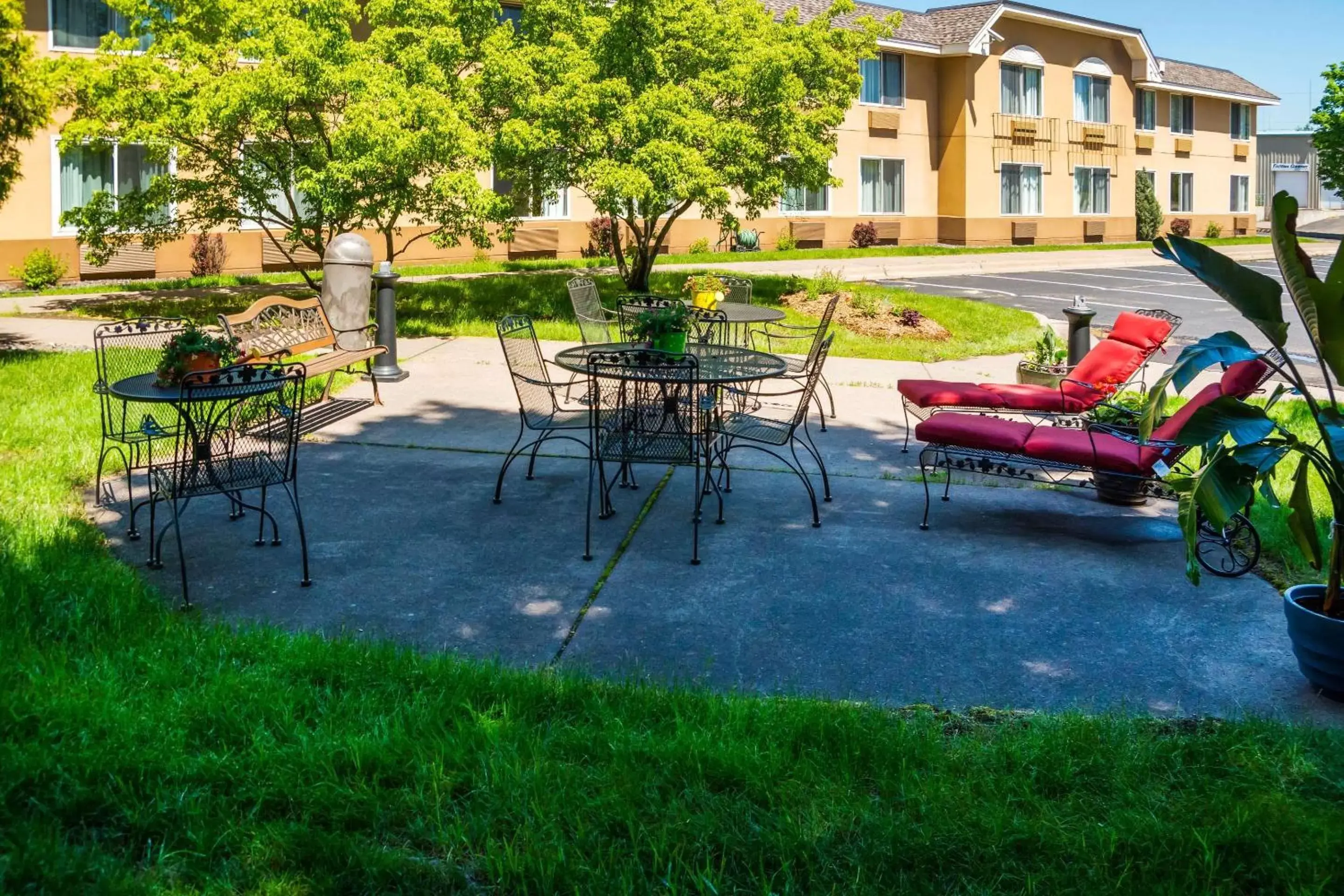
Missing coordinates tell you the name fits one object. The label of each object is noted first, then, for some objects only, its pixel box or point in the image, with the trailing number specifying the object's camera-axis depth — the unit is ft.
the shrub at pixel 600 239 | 98.07
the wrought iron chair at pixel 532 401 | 26.43
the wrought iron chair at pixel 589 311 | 42.60
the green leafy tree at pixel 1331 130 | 128.36
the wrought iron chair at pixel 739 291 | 47.37
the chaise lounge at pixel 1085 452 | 22.36
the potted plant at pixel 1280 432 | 16.28
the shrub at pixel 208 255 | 76.74
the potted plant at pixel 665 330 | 26.58
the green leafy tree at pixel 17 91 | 39.40
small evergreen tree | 142.72
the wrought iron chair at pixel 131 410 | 24.85
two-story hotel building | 116.67
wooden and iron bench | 33.99
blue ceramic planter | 16.17
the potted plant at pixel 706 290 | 39.50
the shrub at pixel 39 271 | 68.28
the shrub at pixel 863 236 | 117.50
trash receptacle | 41.57
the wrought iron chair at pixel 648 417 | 23.52
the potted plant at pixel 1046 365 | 35.76
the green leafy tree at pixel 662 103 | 53.31
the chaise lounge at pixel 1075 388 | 28.81
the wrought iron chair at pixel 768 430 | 25.43
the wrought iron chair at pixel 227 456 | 21.09
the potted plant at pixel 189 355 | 21.68
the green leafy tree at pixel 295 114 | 47.85
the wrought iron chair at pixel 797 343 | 28.89
